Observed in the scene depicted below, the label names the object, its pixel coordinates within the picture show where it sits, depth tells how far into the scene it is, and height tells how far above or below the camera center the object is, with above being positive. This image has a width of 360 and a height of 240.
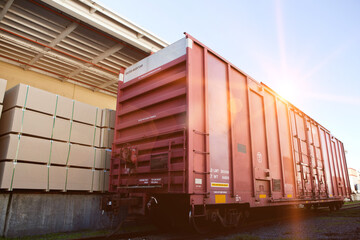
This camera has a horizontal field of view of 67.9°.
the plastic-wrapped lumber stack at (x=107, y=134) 7.86 +1.71
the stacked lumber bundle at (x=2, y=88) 6.20 +2.33
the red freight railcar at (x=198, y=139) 5.09 +1.17
